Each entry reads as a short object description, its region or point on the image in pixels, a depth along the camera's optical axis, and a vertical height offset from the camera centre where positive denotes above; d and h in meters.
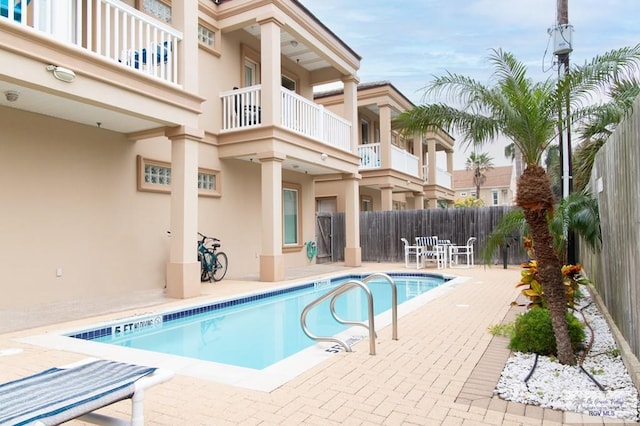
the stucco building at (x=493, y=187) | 49.34 +4.86
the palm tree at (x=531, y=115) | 4.47 +1.32
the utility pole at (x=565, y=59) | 9.09 +3.43
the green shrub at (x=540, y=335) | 4.75 -1.11
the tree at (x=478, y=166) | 46.44 +6.68
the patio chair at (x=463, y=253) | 15.40 -0.76
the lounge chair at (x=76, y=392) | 2.33 -0.90
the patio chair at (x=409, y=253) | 15.19 -0.77
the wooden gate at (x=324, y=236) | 18.00 -0.15
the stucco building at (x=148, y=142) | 7.32 +2.07
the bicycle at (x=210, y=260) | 11.12 -0.65
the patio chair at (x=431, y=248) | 15.39 -0.62
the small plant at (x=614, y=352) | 4.51 -1.24
